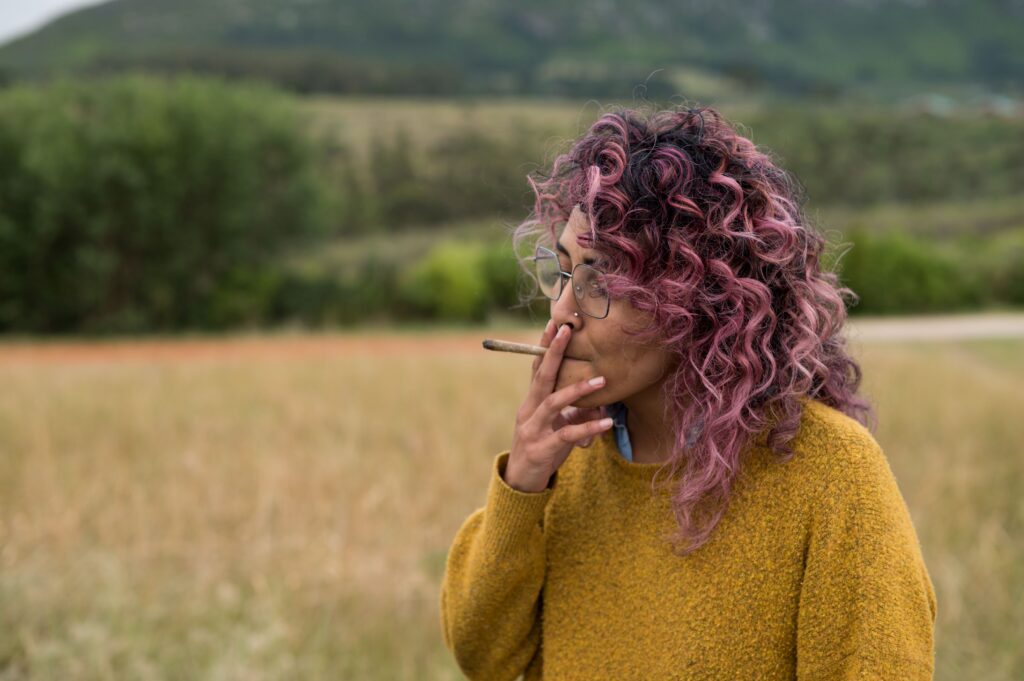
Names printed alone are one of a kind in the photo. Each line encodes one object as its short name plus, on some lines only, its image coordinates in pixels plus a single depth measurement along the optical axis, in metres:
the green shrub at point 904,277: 22.44
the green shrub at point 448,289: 22.58
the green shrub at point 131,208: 22.09
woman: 1.33
